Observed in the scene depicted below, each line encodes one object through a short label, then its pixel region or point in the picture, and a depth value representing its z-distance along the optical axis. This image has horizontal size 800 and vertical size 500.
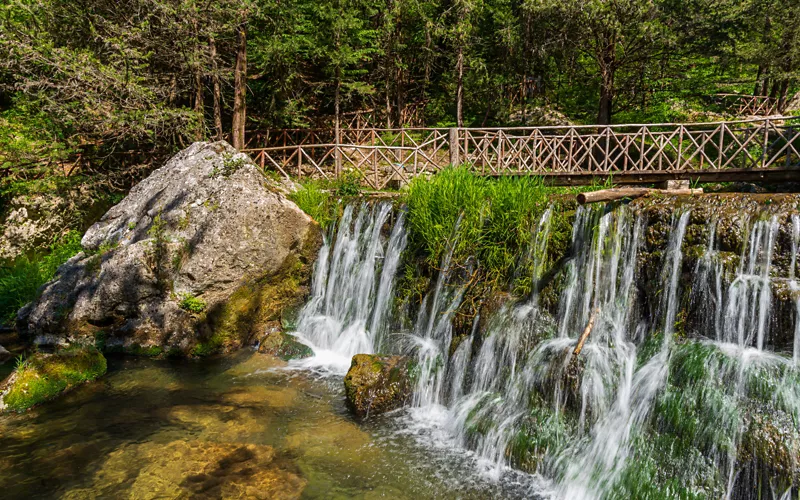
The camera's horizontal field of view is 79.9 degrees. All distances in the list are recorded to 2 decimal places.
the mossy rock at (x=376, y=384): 6.19
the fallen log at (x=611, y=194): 5.90
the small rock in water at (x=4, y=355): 8.11
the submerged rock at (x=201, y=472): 4.55
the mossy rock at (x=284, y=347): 8.23
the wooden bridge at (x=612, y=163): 10.36
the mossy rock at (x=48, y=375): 6.32
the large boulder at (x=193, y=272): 8.23
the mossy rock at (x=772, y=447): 3.93
